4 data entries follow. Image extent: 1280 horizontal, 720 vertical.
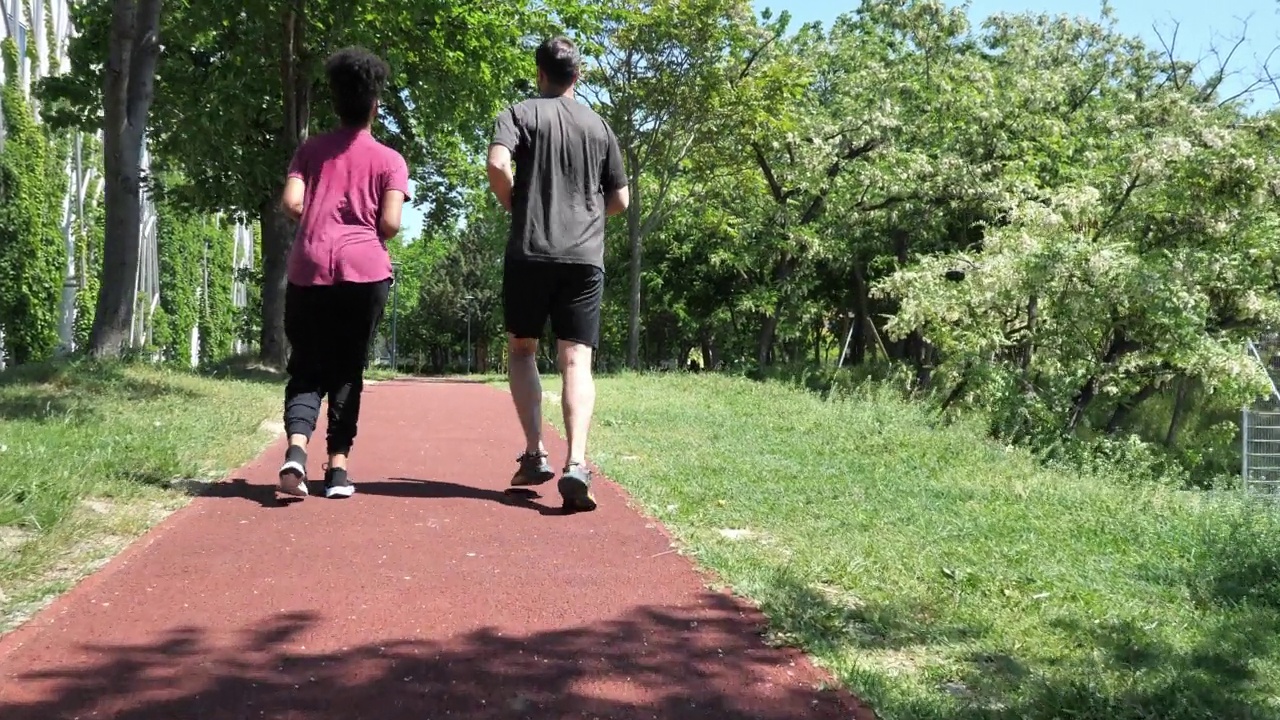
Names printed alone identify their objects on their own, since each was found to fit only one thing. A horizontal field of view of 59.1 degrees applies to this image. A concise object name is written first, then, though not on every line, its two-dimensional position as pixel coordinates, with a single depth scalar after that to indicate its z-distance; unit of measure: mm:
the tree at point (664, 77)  23406
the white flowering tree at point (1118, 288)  14094
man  4758
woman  4863
